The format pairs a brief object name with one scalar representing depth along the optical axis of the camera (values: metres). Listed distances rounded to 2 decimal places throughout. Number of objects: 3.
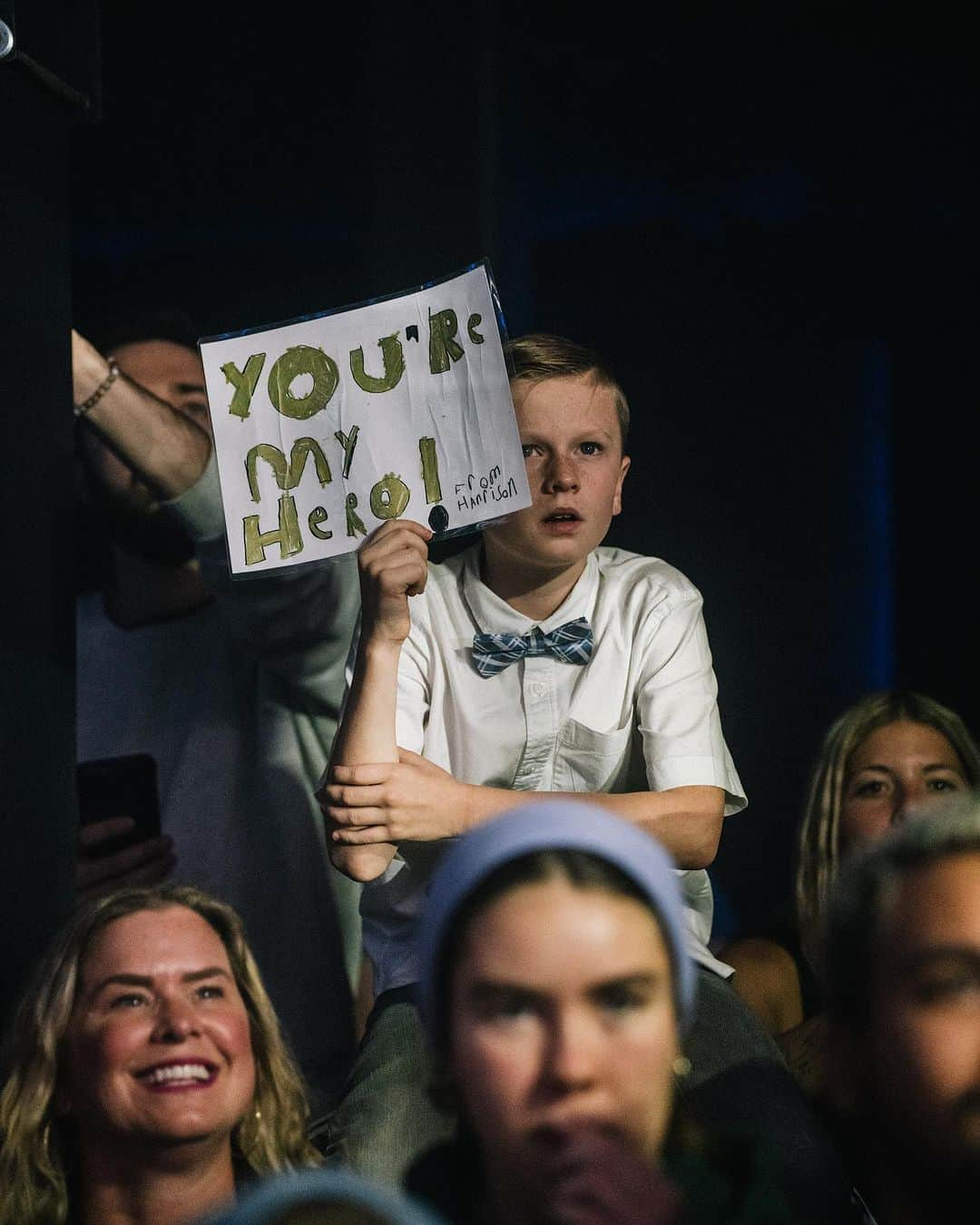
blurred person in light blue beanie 3.02
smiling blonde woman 4.81
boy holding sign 5.27
